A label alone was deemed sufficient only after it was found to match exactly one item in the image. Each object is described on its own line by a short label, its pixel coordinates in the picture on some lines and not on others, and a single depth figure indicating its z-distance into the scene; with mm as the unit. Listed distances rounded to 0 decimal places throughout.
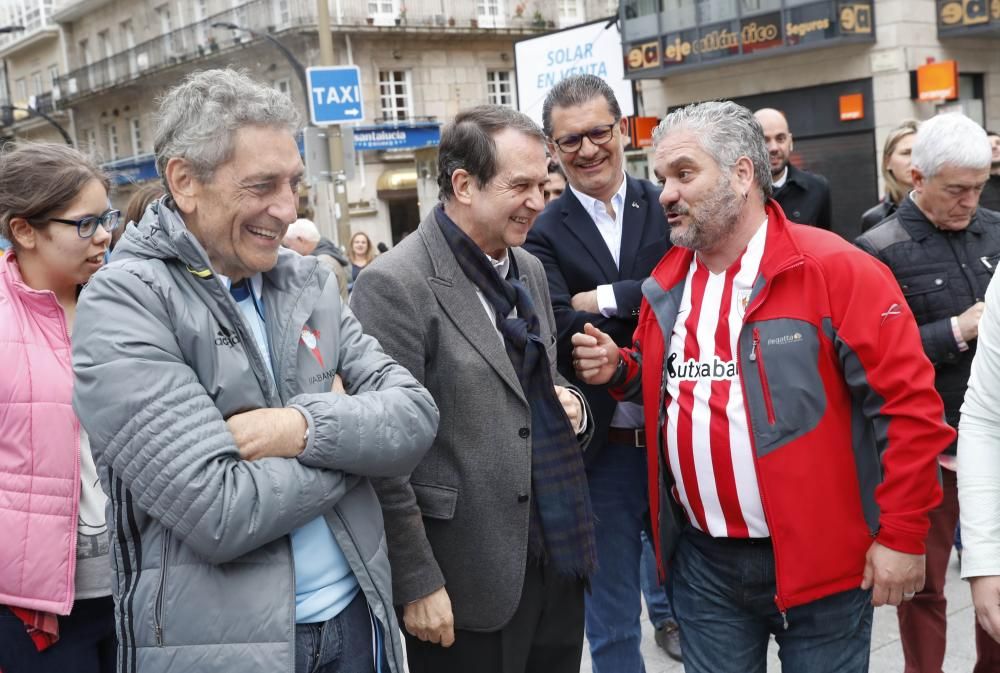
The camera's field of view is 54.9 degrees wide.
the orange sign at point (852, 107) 17172
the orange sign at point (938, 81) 15375
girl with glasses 2436
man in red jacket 2406
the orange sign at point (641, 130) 18281
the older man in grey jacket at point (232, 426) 1834
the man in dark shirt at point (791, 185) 5195
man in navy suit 3324
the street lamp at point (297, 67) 18859
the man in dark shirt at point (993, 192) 6324
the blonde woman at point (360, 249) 11516
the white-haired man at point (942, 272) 3283
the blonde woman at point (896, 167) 5055
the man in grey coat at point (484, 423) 2602
